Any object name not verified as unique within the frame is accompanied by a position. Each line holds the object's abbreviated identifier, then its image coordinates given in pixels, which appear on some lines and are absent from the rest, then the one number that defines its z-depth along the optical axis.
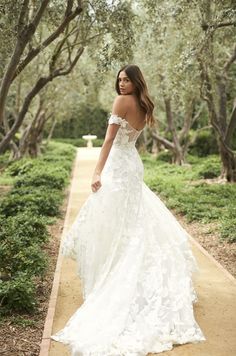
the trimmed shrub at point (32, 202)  9.22
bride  3.96
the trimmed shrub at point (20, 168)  16.42
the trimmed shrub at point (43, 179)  13.08
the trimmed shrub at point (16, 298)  4.69
